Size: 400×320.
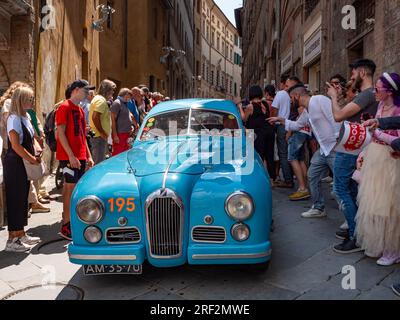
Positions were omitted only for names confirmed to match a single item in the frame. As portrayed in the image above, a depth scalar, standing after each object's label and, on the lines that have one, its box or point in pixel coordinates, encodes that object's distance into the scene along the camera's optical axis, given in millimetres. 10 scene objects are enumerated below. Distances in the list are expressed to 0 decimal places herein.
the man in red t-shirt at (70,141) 4828
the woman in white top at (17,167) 4457
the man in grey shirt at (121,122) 7238
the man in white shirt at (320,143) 5180
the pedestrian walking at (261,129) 7348
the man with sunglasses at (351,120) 4101
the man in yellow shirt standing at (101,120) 6539
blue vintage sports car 3336
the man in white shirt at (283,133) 7488
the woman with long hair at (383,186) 3705
